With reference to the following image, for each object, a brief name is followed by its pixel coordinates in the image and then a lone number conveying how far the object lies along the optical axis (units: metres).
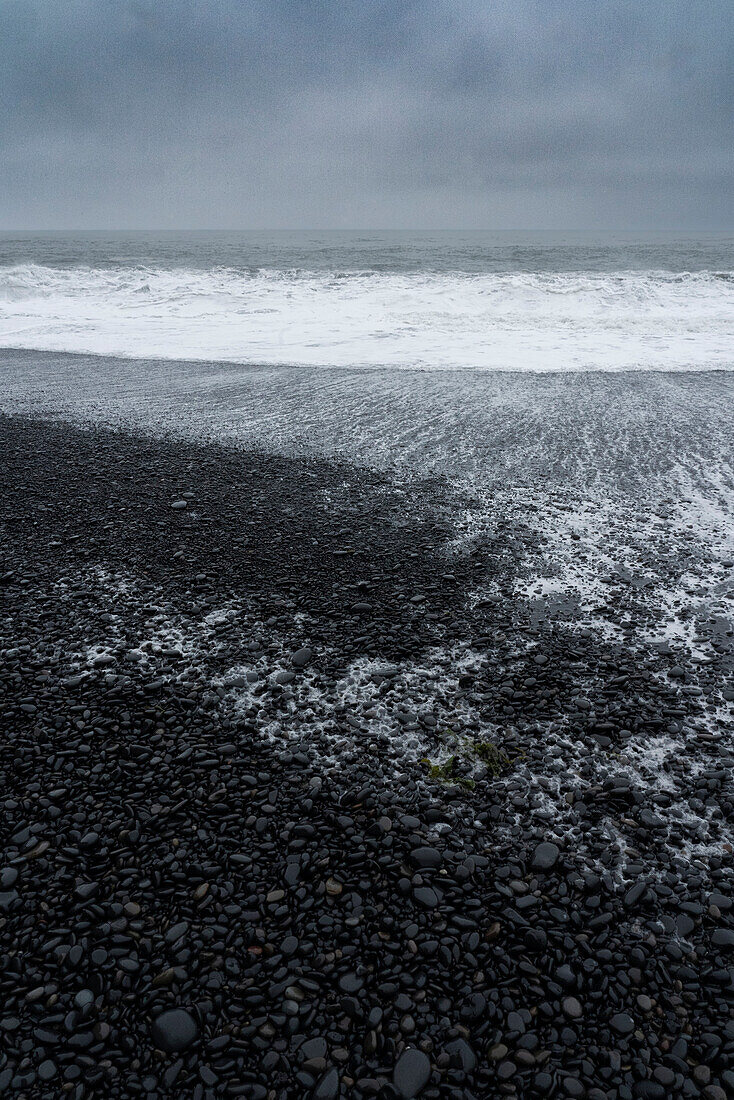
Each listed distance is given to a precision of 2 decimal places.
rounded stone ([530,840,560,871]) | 2.85
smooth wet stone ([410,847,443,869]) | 2.85
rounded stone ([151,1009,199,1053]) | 2.16
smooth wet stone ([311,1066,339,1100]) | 2.05
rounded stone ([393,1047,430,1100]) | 2.06
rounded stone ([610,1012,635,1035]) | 2.22
